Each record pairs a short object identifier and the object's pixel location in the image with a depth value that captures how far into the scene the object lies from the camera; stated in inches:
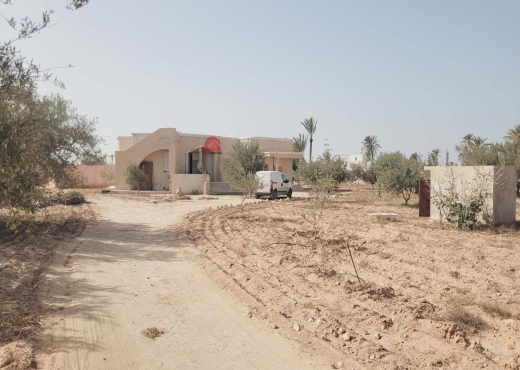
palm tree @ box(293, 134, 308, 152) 2635.1
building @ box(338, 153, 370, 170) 4219.0
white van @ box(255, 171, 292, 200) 1059.2
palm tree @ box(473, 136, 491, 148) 1934.8
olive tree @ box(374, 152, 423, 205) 880.3
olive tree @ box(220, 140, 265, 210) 1148.6
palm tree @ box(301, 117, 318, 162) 2475.4
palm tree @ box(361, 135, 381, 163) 3289.9
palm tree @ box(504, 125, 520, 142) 1506.2
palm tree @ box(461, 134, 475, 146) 2173.5
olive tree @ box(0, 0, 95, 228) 199.3
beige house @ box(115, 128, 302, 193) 1344.0
